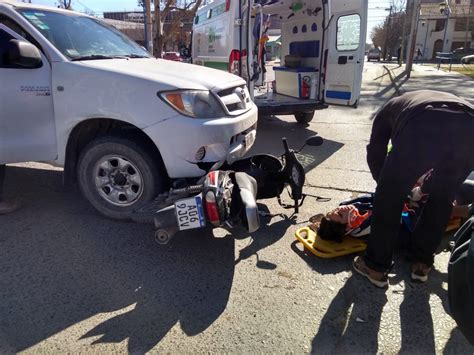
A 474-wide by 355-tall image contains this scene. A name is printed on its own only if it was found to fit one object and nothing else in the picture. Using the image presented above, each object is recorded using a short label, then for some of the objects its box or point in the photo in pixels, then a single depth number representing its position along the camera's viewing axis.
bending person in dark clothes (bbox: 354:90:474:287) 2.46
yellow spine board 3.13
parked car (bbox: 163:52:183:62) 24.30
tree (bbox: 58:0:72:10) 25.84
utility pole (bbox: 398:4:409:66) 26.48
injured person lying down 3.12
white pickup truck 3.17
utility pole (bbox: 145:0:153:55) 15.13
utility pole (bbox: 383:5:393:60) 61.21
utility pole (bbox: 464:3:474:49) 52.06
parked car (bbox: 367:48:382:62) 55.28
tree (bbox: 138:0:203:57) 18.18
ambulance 6.60
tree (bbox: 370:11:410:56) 60.73
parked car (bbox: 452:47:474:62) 46.22
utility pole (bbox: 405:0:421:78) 16.42
